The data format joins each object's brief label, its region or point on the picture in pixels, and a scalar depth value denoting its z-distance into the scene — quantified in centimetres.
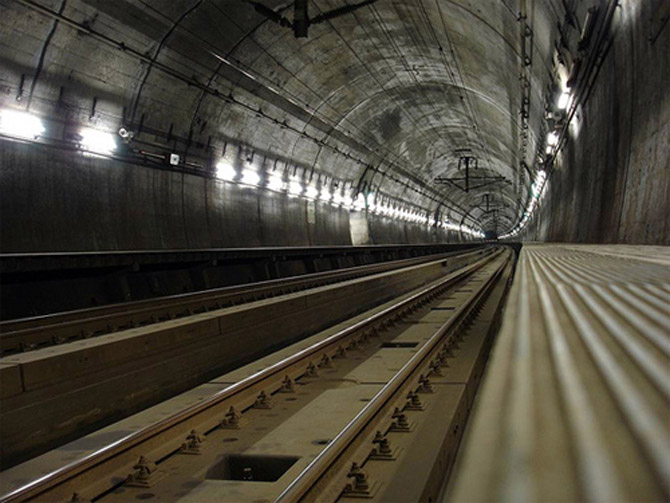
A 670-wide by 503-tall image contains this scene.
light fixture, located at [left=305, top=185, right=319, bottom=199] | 2320
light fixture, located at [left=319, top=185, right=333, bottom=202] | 2462
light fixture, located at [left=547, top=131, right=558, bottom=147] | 1657
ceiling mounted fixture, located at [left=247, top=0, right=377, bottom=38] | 1187
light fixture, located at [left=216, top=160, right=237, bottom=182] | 1703
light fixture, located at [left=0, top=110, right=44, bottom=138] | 1056
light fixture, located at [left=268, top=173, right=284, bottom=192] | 2015
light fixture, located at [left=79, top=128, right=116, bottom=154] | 1227
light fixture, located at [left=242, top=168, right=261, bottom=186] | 1844
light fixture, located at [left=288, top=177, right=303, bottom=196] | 2175
